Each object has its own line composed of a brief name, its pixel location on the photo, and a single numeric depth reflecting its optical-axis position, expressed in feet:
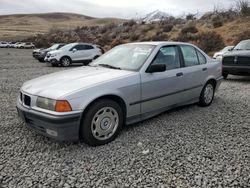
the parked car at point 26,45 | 108.82
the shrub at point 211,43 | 52.57
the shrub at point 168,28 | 79.16
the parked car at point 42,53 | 47.63
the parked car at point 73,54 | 40.18
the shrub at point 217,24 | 69.67
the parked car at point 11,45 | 114.06
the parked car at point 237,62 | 23.08
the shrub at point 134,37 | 80.57
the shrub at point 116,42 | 79.53
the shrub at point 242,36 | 51.46
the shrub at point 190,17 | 99.57
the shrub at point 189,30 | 68.67
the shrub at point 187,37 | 61.53
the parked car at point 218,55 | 31.80
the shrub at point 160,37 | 70.40
